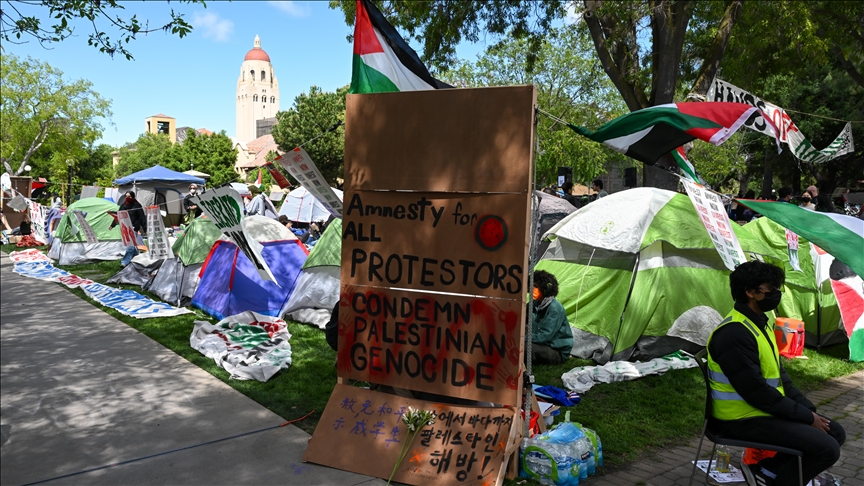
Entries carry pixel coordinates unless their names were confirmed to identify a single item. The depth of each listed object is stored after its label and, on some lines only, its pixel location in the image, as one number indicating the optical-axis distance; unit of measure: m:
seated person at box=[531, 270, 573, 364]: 6.37
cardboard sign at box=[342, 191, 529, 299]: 3.80
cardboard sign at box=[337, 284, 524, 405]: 3.85
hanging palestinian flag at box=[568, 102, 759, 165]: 4.86
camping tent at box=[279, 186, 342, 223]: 21.95
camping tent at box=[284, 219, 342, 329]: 8.45
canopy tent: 23.66
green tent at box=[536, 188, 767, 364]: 6.65
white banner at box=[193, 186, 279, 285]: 6.66
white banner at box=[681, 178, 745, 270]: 4.69
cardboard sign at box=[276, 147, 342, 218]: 5.48
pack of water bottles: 3.83
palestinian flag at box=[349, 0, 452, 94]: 5.05
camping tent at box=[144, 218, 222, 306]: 9.71
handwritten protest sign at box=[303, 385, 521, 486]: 3.80
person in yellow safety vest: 3.32
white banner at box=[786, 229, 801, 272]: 6.98
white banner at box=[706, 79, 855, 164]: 5.89
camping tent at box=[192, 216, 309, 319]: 8.52
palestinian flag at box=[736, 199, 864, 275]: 4.58
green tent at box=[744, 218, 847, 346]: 7.52
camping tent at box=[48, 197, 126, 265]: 14.77
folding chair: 3.32
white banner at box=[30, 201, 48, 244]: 18.77
